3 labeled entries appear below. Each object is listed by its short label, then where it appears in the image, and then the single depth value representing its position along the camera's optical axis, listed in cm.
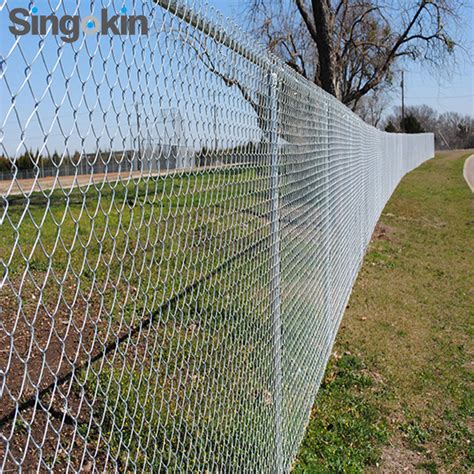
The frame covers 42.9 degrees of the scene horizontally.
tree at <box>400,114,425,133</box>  6203
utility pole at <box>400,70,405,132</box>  5644
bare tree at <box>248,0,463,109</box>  1853
